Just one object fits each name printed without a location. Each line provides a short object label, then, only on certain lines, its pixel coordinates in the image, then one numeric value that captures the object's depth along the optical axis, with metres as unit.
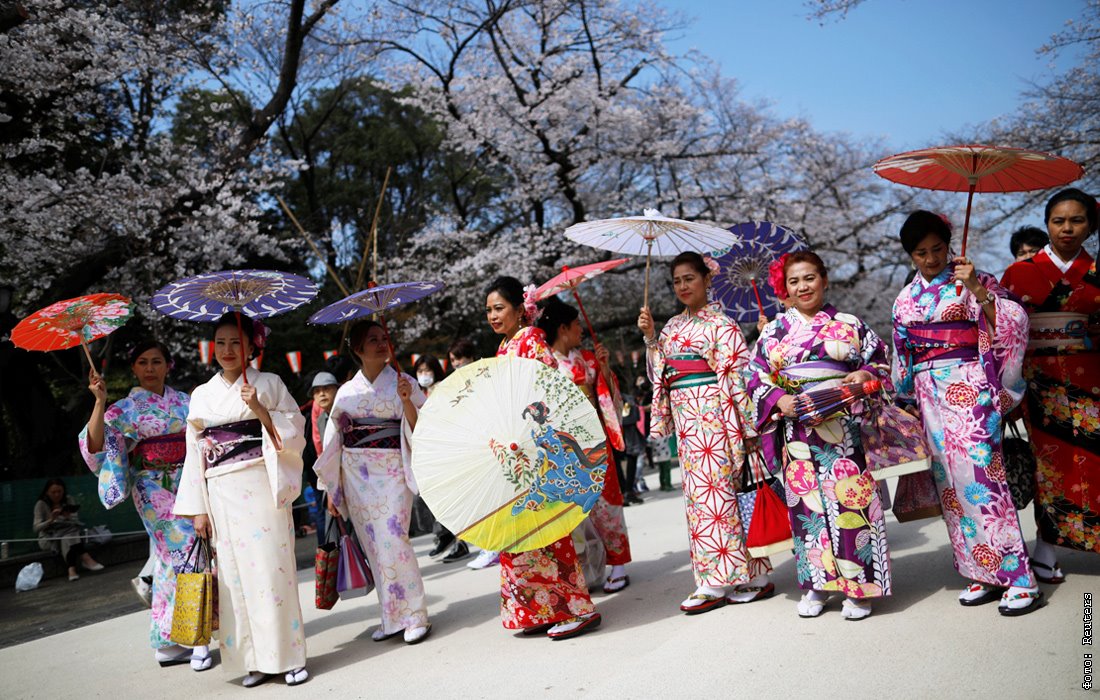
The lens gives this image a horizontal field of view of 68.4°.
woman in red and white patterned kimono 4.39
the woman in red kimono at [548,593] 4.20
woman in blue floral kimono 4.63
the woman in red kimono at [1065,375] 4.07
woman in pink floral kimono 3.85
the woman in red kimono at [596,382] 5.26
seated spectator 8.88
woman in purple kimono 3.91
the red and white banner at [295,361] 12.96
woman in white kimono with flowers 4.61
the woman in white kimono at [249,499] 4.11
